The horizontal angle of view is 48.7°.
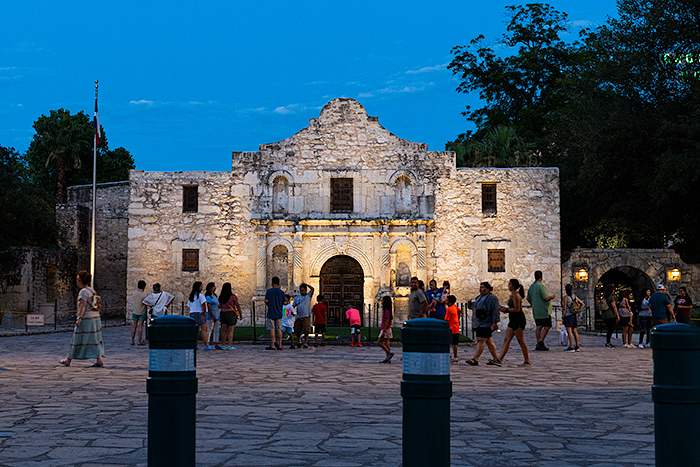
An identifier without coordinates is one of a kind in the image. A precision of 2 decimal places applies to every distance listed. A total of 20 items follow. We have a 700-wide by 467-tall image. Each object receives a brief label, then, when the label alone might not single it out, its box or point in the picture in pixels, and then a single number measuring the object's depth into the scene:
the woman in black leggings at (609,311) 19.44
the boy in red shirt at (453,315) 15.84
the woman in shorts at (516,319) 14.15
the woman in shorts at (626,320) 19.69
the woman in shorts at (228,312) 17.80
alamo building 29.98
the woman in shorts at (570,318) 18.05
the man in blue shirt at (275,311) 17.80
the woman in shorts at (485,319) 14.15
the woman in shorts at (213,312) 18.56
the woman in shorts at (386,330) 14.82
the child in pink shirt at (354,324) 19.69
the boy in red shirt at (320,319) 20.11
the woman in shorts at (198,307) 17.73
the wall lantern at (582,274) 30.48
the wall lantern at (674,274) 30.08
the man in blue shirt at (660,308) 18.11
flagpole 31.27
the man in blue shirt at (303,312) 18.30
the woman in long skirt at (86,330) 13.09
